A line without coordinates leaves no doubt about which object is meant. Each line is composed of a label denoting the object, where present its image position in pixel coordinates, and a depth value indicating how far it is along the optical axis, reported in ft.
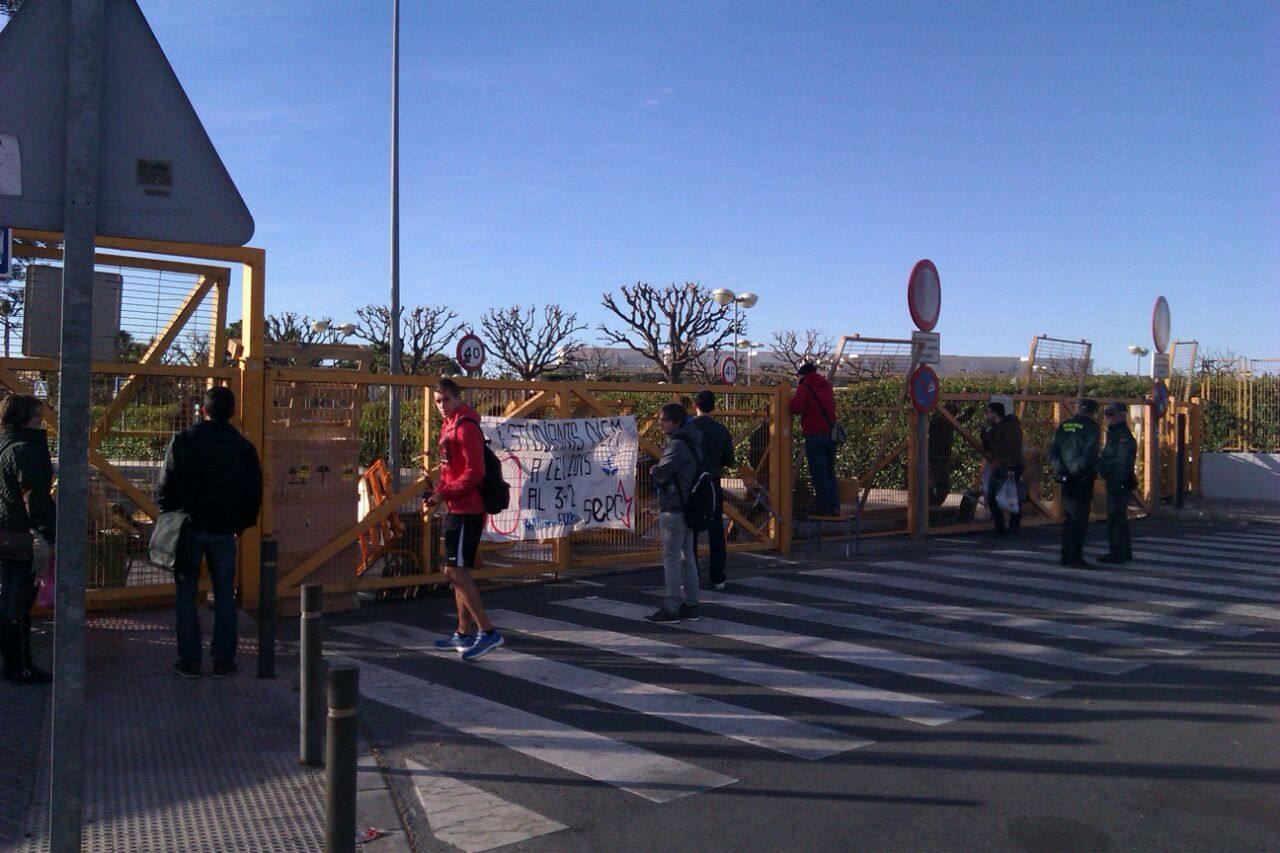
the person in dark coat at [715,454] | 34.12
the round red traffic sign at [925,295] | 44.52
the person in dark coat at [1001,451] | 49.32
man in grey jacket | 29.37
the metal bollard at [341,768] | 12.44
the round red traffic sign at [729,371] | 96.11
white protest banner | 34.01
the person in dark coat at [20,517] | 21.47
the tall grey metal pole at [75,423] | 10.32
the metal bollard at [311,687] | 18.06
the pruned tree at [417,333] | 149.38
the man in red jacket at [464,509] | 25.32
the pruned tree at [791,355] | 131.27
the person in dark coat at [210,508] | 23.22
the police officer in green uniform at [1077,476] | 40.01
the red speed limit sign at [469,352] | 84.23
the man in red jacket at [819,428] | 43.55
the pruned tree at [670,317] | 142.81
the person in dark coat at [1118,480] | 41.06
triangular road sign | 10.82
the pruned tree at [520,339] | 158.81
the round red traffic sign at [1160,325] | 60.39
